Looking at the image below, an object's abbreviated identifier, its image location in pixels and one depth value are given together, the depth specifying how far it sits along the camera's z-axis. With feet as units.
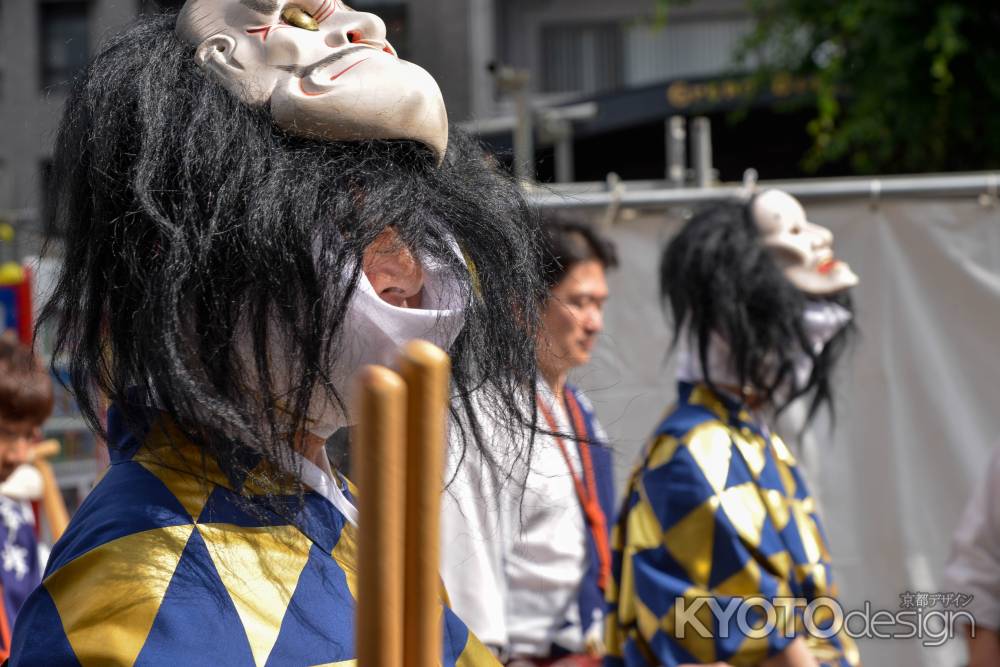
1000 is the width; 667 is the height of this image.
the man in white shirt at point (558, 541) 7.94
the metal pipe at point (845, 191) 10.81
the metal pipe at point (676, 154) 11.67
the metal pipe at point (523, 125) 16.55
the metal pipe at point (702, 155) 11.36
